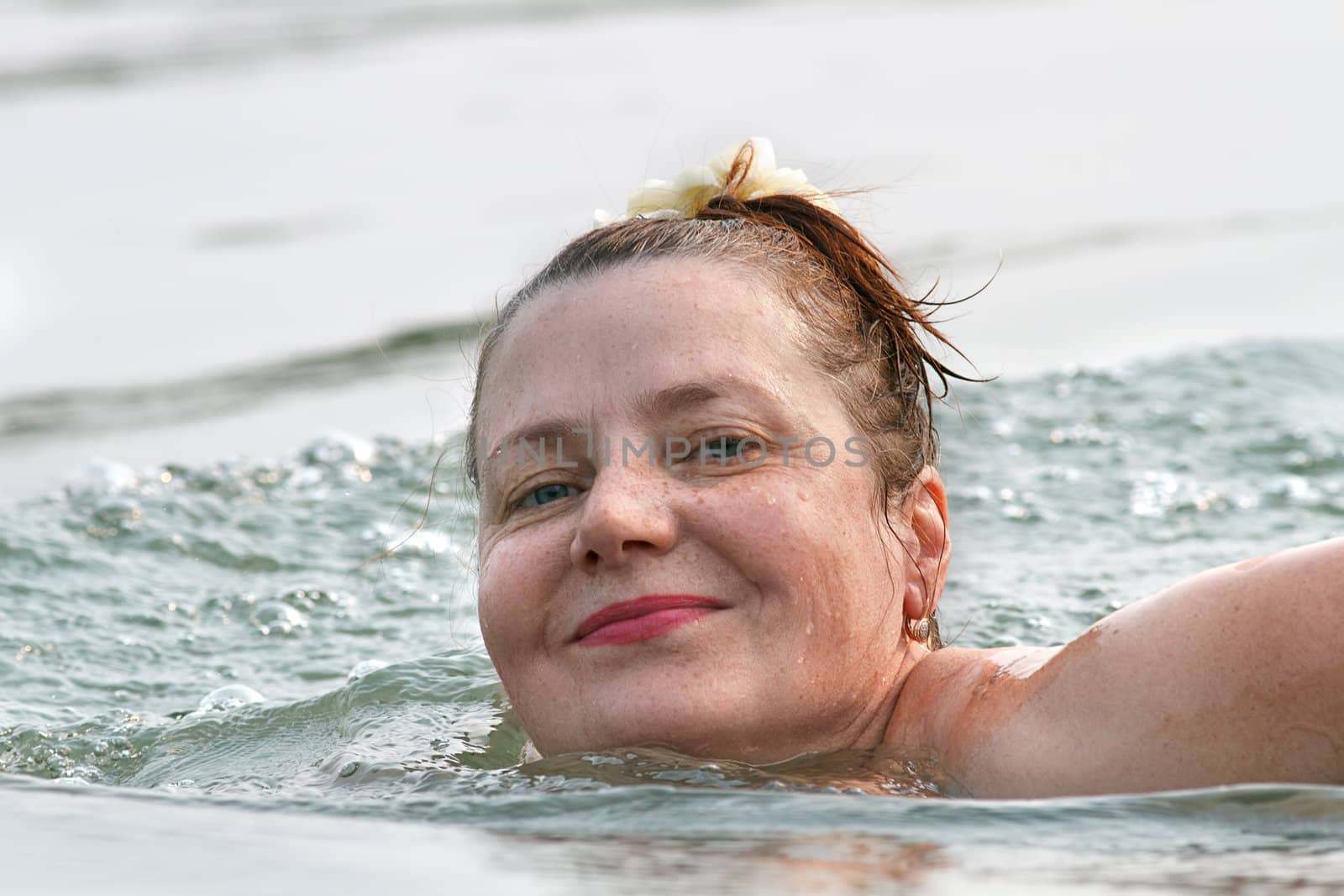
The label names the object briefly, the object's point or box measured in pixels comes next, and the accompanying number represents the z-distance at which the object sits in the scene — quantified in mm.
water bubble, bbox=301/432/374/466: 10961
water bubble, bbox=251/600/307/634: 8977
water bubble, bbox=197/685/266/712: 7840
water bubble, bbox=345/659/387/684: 8046
